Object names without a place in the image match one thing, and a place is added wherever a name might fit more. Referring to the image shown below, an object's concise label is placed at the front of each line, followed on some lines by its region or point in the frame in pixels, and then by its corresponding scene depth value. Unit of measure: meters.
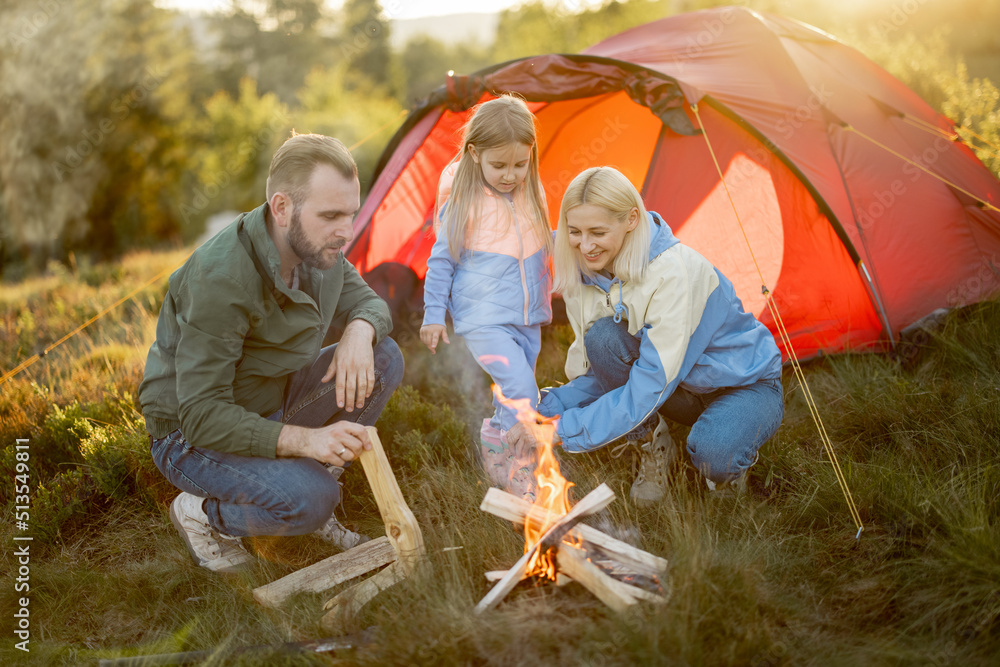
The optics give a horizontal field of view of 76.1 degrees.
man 2.07
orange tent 3.47
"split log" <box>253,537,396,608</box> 2.18
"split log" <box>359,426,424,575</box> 2.09
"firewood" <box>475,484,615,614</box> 1.91
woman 2.29
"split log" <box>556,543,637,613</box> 1.81
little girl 2.86
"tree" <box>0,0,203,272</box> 13.45
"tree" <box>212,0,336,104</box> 29.55
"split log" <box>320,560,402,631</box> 2.02
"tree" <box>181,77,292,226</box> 19.44
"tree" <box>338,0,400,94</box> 30.41
